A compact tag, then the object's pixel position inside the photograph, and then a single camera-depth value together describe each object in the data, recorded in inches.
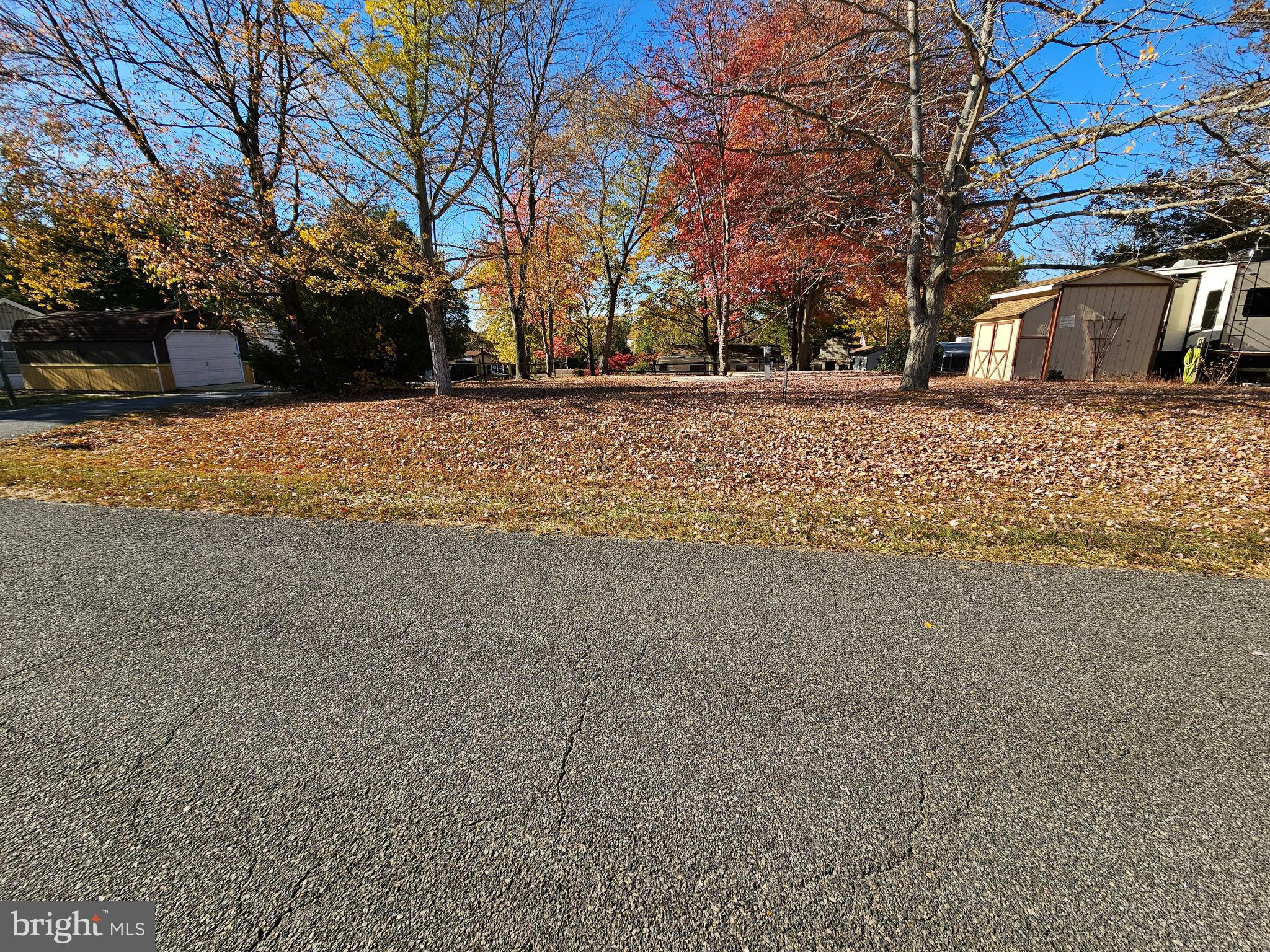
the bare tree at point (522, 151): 542.3
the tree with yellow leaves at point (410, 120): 445.1
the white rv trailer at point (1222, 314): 516.4
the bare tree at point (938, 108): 281.1
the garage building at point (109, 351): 849.5
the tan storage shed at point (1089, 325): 514.0
